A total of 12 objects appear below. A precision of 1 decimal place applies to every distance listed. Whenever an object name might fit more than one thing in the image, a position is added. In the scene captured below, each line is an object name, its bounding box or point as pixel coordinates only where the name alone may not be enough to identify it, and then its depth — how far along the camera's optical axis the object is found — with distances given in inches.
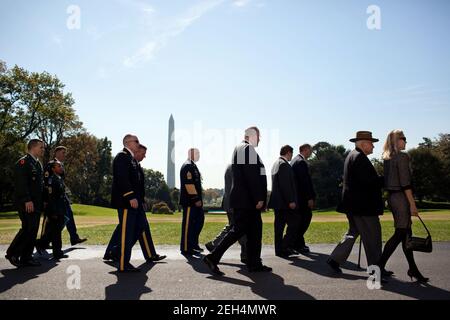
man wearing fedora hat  238.4
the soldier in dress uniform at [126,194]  260.5
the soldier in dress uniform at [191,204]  341.1
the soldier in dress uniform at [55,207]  326.2
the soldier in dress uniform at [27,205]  276.5
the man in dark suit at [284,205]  327.3
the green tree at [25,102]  1756.9
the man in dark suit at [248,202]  256.5
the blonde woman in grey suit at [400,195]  231.9
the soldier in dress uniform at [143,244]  302.7
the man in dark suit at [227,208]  326.6
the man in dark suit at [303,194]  354.9
